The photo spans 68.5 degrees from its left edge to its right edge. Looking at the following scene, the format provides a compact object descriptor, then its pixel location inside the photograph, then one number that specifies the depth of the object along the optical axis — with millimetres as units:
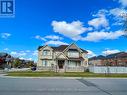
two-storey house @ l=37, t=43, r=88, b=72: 24700
